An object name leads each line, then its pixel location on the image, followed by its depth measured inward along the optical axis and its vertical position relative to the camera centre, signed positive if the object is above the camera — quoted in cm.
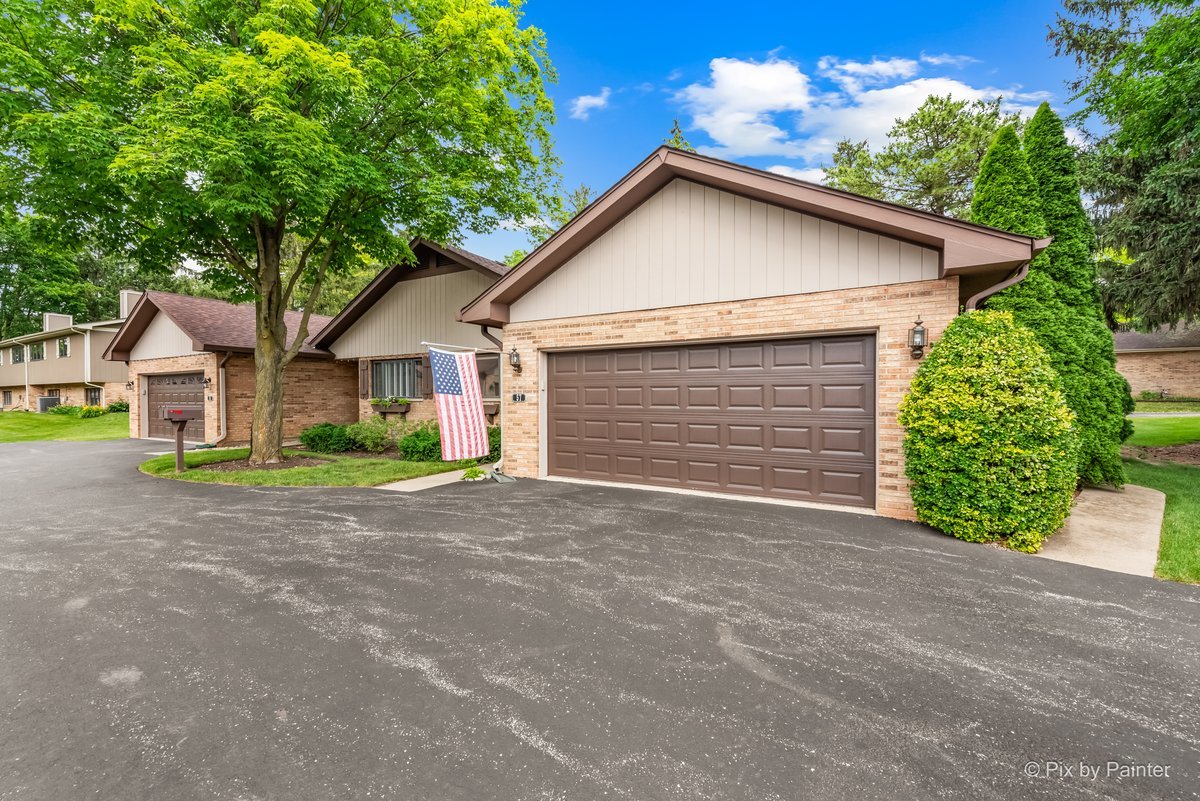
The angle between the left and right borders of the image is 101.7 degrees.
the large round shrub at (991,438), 493 -49
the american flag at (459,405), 848 -24
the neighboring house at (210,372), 1477 +65
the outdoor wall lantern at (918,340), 590 +62
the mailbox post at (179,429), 993 -76
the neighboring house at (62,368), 2427 +134
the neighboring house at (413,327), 1233 +183
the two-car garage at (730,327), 613 +96
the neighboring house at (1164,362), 2498 +150
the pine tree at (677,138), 2198 +1157
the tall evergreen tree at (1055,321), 724 +106
